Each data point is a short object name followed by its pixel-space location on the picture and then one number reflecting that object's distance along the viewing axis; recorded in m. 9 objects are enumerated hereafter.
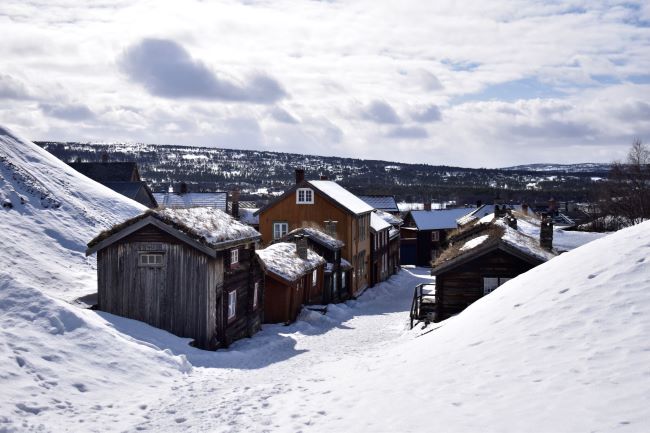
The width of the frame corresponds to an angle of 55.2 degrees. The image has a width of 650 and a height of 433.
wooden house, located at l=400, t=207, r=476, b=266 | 76.88
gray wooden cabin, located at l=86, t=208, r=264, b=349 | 22.36
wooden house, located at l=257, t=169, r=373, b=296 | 47.03
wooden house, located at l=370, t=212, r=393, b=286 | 54.47
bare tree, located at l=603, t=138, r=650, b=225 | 58.78
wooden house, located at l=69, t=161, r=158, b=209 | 65.38
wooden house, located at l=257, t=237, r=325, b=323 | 31.39
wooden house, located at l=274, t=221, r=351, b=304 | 40.53
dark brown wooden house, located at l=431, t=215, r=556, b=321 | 26.03
